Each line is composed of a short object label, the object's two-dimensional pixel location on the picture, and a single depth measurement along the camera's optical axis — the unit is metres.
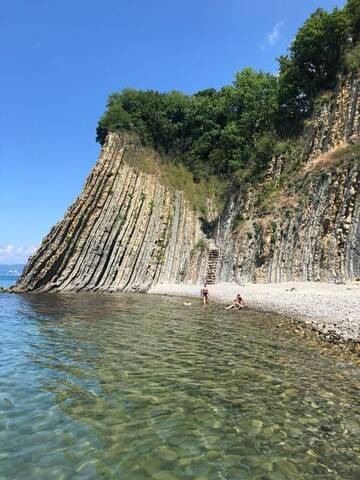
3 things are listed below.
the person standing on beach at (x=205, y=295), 28.80
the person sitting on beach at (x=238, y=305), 25.34
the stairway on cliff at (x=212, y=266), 40.09
